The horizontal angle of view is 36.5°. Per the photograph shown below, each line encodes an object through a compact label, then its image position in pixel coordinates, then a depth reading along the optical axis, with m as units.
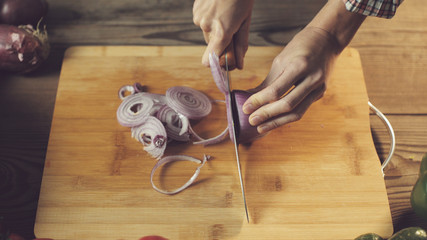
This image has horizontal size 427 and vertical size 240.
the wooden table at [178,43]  0.75
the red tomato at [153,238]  0.67
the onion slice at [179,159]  0.72
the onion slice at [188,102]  0.75
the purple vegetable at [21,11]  0.80
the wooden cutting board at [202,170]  0.71
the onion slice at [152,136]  0.73
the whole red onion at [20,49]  0.77
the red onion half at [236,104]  0.70
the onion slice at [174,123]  0.74
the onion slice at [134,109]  0.74
